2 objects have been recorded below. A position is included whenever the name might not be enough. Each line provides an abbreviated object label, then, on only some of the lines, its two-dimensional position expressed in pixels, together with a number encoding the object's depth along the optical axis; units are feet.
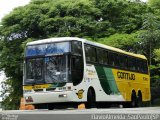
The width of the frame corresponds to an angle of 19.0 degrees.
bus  61.00
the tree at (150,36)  103.09
